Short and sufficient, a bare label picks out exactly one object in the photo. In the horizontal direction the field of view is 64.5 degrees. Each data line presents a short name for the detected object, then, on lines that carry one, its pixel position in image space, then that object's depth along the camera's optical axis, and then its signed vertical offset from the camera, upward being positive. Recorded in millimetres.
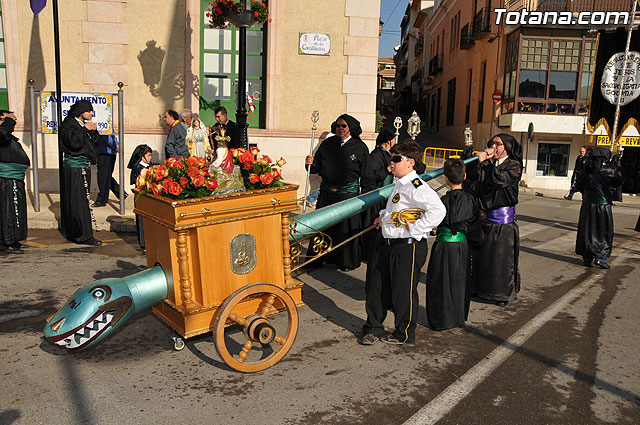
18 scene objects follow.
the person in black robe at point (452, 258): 4695 -1085
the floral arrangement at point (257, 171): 3923 -278
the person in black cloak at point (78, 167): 7242 -545
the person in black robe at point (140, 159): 7898 -425
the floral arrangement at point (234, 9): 8227 +2076
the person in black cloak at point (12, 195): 6883 -912
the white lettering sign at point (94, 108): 9169 +350
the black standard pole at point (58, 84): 7797 +723
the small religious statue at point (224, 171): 3807 -279
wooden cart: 3516 -928
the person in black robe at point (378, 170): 6934 -424
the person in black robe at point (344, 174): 6656 -466
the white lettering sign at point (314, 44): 11727 +2147
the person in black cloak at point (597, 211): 7500 -982
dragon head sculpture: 3436 -1229
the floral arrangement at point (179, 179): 3570 -333
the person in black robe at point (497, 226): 5480 -934
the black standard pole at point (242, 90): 8211 +719
